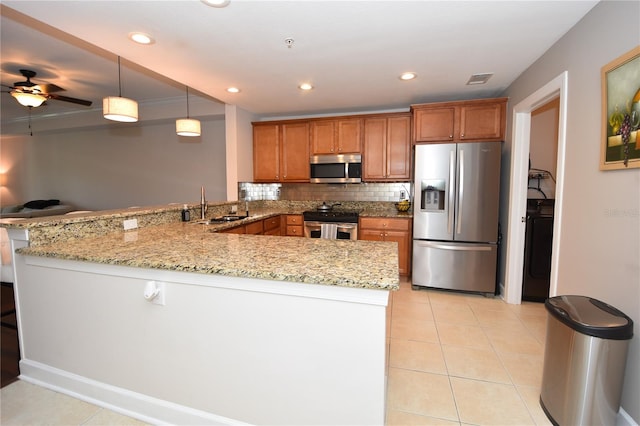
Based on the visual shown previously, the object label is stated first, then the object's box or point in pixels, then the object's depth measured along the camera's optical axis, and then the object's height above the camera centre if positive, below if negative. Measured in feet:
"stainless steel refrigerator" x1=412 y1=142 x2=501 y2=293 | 10.88 -0.94
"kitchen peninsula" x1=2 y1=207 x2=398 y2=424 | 4.12 -2.18
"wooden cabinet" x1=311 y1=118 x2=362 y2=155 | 13.87 +2.63
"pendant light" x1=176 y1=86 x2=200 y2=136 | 10.75 +2.34
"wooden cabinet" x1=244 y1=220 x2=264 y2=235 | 11.41 -1.50
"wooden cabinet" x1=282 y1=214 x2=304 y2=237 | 14.28 -1.66
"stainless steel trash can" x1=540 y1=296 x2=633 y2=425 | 4.48 -2.71
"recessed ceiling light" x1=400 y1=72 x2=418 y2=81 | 9.64 +3.86
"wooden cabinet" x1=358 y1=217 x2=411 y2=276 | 12.78 -1.82
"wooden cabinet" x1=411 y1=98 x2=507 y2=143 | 11.21 +2.75
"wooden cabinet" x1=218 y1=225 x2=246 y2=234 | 10.04 -1.39
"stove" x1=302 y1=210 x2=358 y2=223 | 13.26 -1.18
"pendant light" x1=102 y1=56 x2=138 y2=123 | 7.76 +2.21
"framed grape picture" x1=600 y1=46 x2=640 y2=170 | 4.76 +1.35
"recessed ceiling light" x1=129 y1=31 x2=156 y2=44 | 7.06 +3.76
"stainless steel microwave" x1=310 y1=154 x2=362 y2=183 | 13.83 +1.08
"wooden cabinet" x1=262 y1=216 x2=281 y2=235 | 13.02 -1.62
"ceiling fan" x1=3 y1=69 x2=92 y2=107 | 10.77 +3.70
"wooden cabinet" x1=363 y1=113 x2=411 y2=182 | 13.28 +1.97
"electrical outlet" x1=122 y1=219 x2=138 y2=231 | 7.82 -0.90
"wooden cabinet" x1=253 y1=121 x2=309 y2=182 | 14.66 +1.98
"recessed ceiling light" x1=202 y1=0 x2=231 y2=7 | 5.73 +3.71
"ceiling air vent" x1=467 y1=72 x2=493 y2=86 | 9.81 +3.87
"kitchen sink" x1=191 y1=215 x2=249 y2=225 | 10.11 -1.06
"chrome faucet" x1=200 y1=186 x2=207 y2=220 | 10.88 -0.68
